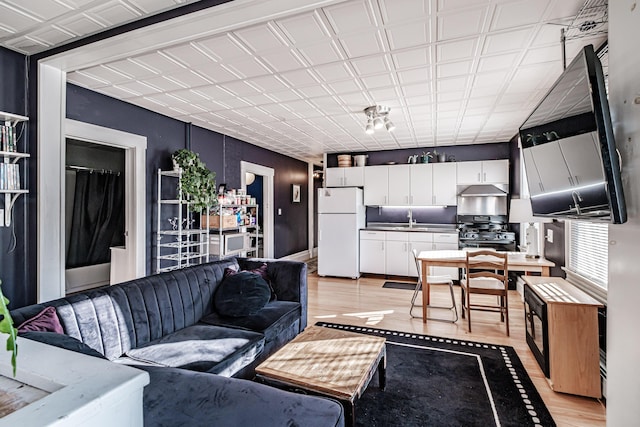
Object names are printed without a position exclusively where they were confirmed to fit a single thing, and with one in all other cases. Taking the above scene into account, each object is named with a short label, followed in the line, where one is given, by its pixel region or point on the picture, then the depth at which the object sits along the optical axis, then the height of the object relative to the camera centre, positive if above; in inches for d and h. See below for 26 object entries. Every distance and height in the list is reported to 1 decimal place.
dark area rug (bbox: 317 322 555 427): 79.1 -49.7
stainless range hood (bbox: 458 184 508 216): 215.6 +11.0
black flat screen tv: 51.5 +13.3
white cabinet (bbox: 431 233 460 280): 215.6 -19.6
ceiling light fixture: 150.3 +48.7
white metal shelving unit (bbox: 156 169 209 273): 159.5 -7.8
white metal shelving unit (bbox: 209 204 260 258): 177.3 -12.8
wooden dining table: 133.6 -20.5
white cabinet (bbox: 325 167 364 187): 248.2 +30.7
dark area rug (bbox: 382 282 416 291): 209.6 -46.8
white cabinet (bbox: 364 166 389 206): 241.4 +23.1
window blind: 99.2 -12.4
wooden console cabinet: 87.0 -36.1
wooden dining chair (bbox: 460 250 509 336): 133.3 -25.7
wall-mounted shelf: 98.7 +17.6
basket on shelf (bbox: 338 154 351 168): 251.4 +43.3
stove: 210.2 -11.7
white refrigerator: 235.0 -11.3
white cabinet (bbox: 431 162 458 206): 225.8 +22.2
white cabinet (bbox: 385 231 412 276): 227.9 -27.0
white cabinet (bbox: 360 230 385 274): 234.2 -26.7
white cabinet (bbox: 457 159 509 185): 215.5 +29.7
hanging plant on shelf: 156.7 +18.3
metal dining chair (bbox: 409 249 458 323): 150.6 -31.1
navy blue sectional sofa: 48.5 -29.1
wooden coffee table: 66.6 -35.0
